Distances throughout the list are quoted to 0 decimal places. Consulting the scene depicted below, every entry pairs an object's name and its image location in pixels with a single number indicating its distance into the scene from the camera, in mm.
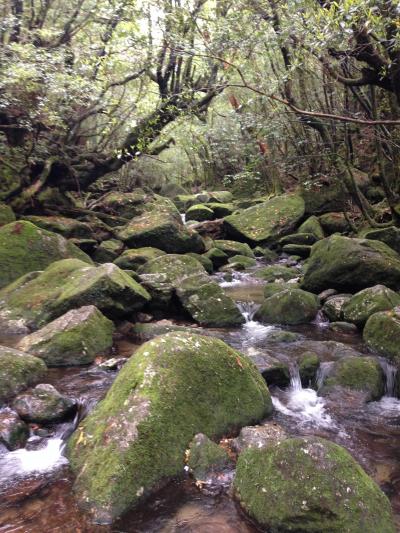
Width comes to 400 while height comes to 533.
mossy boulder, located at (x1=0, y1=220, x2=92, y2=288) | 9695
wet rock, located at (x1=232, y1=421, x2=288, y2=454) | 4086
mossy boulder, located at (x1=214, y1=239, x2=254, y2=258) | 15422
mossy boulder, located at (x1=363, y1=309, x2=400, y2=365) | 6473
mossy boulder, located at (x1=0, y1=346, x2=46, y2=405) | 4992
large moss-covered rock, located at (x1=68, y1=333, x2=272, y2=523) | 3566
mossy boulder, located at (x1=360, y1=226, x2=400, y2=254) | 11195
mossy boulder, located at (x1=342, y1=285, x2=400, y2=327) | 7750
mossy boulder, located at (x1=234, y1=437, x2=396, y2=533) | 3057
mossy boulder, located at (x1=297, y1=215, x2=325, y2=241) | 15625
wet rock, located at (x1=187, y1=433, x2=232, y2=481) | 3848
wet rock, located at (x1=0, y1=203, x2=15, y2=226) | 11951
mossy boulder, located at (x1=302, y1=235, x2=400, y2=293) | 9125
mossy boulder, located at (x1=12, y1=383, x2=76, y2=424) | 4651
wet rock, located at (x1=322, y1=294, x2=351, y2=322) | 8516
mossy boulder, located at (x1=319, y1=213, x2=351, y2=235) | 15402
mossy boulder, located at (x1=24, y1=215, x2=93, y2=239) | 13230
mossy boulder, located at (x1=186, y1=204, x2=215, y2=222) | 21078
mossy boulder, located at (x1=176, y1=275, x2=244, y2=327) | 8555
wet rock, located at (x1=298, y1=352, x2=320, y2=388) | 6047
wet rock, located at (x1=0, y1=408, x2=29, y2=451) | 4277
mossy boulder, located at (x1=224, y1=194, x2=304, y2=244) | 16625
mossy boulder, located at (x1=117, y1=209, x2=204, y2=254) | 13727
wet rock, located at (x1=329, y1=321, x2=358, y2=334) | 7990
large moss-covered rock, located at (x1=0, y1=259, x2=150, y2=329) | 7637
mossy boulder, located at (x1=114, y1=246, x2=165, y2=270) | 12000
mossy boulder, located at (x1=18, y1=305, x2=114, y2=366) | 6305
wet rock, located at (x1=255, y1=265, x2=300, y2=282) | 12312
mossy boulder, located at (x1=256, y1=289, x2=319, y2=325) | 8672
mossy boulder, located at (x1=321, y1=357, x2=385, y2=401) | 5652
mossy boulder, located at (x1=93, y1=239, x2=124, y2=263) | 13211
